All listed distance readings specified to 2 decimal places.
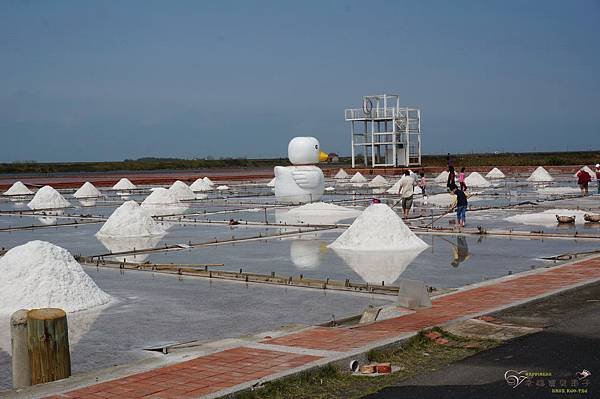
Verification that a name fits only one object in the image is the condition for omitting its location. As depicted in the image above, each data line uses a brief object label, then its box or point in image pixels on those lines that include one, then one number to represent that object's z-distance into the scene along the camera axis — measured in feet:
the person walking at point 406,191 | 69.21
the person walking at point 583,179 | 98.84
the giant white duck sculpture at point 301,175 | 99.71
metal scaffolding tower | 183.93
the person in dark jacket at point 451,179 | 70.43
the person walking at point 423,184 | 96.24
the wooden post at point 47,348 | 21.09
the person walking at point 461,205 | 61.62
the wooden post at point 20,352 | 21.26
